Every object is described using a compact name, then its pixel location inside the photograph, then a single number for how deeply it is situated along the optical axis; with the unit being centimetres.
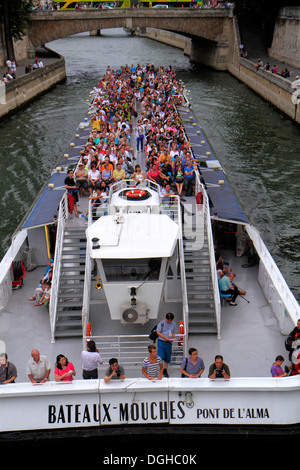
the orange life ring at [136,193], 1481
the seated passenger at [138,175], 1759
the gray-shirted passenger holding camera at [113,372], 1075
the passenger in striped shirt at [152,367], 1095
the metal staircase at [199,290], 1384
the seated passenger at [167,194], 1567
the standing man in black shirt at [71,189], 1703
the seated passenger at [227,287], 1474
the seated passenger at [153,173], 1806
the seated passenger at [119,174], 1789
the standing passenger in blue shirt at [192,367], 1099
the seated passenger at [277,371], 1115
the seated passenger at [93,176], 1817
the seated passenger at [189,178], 1852
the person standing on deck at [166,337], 1182
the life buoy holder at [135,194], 1479
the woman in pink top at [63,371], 1086
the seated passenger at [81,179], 1867
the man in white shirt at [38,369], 1098
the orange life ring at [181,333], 1211
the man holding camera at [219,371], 1074
